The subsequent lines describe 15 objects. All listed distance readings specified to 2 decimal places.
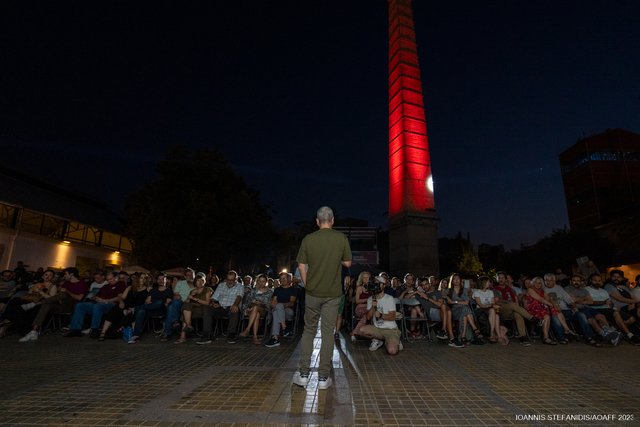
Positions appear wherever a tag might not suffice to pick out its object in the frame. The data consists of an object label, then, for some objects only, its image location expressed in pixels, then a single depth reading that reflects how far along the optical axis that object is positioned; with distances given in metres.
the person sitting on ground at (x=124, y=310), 7.43
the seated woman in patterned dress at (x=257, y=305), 7.58
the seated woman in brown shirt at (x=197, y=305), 7.50
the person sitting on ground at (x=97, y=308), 7.69
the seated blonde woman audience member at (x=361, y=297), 7.37
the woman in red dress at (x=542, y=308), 7.47
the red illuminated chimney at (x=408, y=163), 18.14
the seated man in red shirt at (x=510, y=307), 7.46
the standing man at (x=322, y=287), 3.77
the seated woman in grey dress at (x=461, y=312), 7.34
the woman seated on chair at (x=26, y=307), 7.78
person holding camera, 6.04
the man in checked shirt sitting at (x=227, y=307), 7.41
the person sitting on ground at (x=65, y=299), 7.74
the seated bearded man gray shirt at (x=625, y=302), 7.75
